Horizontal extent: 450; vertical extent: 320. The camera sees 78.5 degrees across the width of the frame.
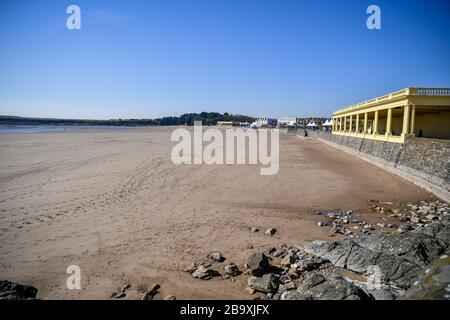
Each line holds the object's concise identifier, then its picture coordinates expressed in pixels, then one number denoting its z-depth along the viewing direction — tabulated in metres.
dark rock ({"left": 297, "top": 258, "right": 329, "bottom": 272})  5.84
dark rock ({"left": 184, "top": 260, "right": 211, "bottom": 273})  6.02
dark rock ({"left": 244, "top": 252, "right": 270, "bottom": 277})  5.66
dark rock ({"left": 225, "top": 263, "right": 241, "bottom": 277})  5.81
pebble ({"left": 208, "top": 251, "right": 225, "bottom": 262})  6.49
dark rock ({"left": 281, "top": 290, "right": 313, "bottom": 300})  4.26
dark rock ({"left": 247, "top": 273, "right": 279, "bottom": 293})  5.10
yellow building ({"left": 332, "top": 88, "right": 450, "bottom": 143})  17.14
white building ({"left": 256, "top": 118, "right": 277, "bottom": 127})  127.50
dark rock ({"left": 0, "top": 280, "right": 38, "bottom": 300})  4.32
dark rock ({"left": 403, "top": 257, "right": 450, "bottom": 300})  3.09
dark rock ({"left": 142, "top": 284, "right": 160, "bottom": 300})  4.99
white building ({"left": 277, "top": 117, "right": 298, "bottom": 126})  136.07
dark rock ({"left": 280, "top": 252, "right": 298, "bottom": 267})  6.10
